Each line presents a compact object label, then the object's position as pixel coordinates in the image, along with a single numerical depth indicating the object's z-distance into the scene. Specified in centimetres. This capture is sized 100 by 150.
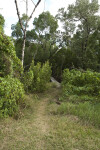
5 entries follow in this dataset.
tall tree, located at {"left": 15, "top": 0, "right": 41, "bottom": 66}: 695
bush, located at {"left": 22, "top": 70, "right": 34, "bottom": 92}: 594
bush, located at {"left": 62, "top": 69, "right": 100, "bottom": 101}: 583
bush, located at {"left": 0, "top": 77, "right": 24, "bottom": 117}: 326
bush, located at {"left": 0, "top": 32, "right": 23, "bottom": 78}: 430
